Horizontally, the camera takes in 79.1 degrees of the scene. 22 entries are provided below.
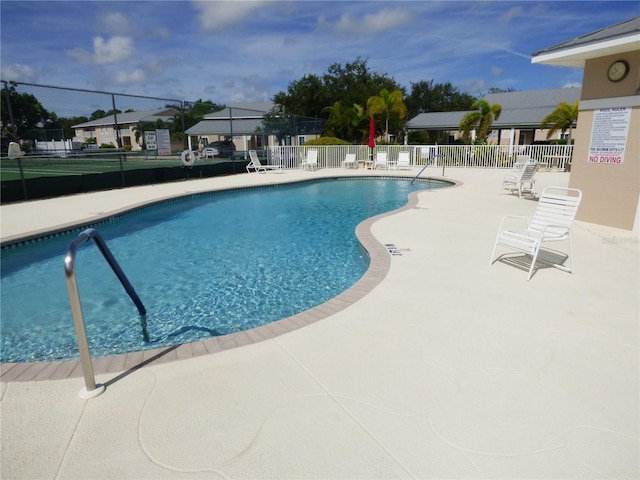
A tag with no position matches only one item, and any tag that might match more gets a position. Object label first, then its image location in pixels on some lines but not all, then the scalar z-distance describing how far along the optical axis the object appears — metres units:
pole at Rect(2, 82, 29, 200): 9.83
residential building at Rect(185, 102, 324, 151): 18.16
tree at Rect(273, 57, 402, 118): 34.09
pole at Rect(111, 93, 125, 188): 12.64
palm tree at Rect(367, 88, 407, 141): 26.53
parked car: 19.06
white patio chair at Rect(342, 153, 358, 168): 20.21
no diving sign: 6.42
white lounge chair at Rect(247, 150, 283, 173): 18.59
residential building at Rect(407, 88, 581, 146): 31.52
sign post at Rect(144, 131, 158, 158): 14.27
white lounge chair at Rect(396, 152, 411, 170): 19.81
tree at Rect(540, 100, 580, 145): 22.34
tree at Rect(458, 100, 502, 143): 25.19
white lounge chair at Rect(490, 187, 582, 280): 4.50
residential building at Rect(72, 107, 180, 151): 13.06
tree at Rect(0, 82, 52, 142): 9.87
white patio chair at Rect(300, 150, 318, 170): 19.61
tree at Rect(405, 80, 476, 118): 52.28
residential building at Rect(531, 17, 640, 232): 6.19
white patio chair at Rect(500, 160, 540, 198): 10.36
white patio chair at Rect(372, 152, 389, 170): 19.61
